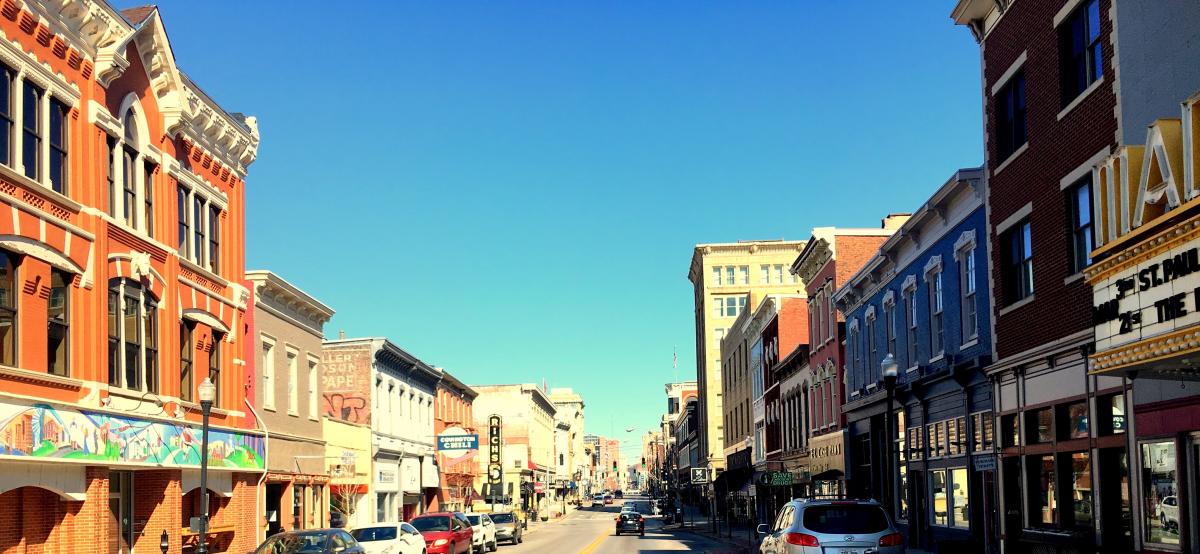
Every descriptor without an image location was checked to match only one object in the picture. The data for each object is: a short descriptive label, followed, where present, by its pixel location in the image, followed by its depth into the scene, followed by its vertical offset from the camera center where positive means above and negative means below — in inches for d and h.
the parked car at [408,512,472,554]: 1302.9 -154.1
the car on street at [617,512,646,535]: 2429.9 -263.8
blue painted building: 1039.0 +27.0
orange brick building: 767.7 +94.1
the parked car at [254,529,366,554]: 841.5 -103.0
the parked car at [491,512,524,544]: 1937.7 -213.8
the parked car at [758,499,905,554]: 725.9 -87.3
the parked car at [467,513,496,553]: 1586.7 -186.0
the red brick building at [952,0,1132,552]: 760.3 +95.9
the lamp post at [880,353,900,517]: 877.2 +14.6
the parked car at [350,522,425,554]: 1060.5 -128.3
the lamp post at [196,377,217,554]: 833.5 -17.3
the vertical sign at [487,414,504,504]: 2949.3 -117.1
